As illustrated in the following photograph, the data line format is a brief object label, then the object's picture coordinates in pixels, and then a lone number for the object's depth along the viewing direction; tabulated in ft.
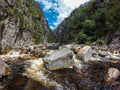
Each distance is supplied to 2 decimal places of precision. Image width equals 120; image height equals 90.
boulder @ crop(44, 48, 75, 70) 24.40
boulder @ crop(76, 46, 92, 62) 29.46
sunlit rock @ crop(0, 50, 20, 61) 32.68
